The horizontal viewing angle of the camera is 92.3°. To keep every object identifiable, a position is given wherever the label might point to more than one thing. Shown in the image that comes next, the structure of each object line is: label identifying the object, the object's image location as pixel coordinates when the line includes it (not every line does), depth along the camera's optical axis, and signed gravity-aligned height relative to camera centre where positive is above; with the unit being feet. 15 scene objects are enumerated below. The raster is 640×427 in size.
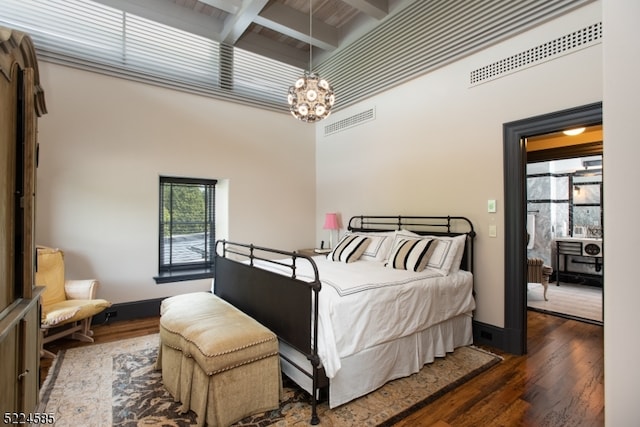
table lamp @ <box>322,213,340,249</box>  15.49 -0.35
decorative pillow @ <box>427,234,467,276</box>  9.63 -1.27
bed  6.70 -2.29
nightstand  15.31 -1.89
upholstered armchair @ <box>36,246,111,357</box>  9.52 -2.80
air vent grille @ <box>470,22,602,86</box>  8.11 +4.72
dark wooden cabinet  3.77 -0.02
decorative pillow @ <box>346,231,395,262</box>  11.43 -1.22
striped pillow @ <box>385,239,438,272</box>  9.61 -1.27
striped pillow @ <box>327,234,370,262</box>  11.53 -1.30
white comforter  6.67 -2.24
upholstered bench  6.00 -3.14
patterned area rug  6.41 -4.23
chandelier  8.95 +3.46
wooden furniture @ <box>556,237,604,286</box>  17.62 -2.39
